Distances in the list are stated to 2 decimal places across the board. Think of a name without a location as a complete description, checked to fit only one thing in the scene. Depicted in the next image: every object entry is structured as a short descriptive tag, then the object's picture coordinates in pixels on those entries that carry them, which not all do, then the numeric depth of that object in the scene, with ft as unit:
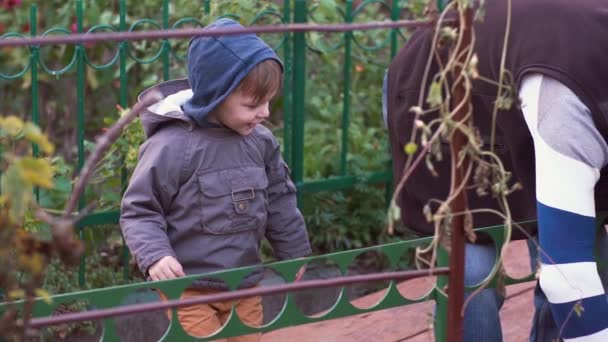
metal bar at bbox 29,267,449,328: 10.28
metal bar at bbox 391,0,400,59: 26.39
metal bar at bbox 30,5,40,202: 22.12
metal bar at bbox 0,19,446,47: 10.03
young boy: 17.35
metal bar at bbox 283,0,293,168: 25.30
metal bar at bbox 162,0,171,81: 23.43
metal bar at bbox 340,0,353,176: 26.16
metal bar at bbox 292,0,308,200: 25.56
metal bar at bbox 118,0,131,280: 23.01
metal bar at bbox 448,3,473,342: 10.69
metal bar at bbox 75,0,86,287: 22.62
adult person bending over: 14.00
